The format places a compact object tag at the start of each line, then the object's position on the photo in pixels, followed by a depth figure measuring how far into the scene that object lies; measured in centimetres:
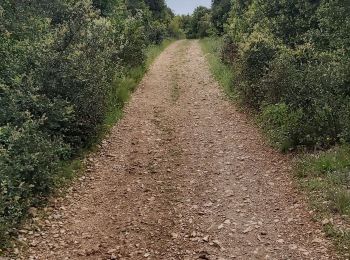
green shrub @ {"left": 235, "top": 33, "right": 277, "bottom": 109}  1045
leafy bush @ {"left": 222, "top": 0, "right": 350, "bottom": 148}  739
